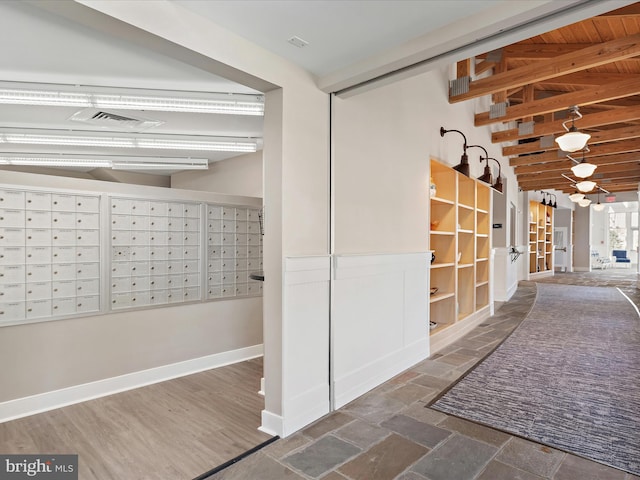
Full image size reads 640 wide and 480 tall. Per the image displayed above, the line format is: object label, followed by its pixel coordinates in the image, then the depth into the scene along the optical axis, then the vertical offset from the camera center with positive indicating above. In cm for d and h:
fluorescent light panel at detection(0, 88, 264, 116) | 256 +98
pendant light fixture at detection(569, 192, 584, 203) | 929 +107
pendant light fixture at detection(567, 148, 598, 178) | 601 +114
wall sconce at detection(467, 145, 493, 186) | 502 +84
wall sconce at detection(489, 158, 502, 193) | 582 +85
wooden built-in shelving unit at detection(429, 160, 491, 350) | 451 -9
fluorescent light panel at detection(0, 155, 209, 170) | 490 +104
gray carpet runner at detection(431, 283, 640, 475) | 228 -119
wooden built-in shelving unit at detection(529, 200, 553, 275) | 1197 +7
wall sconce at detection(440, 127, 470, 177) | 423 +82
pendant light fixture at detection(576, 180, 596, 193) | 766 +111
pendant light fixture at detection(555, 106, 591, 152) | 460 +124
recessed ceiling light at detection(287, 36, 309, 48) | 213 +113
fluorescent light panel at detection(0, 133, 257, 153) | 385 +101
